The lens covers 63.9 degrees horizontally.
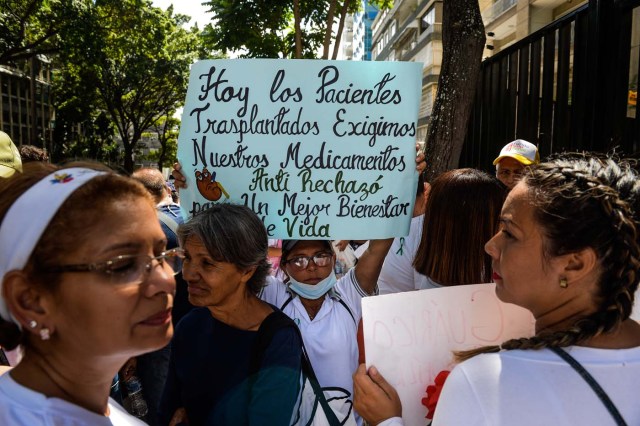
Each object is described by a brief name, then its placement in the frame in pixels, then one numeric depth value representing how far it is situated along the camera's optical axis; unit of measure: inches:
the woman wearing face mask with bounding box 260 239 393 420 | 89.0
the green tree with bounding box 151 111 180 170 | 1407.2
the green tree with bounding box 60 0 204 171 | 624.7
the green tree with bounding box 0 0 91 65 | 574.2
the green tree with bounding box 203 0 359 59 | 347.9
